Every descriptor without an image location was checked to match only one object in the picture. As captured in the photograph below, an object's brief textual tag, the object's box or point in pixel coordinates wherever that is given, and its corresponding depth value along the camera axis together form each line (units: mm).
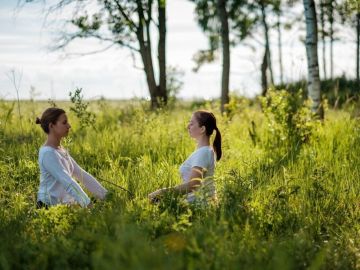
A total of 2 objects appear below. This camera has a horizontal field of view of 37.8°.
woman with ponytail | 5293
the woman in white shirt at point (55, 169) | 5375
